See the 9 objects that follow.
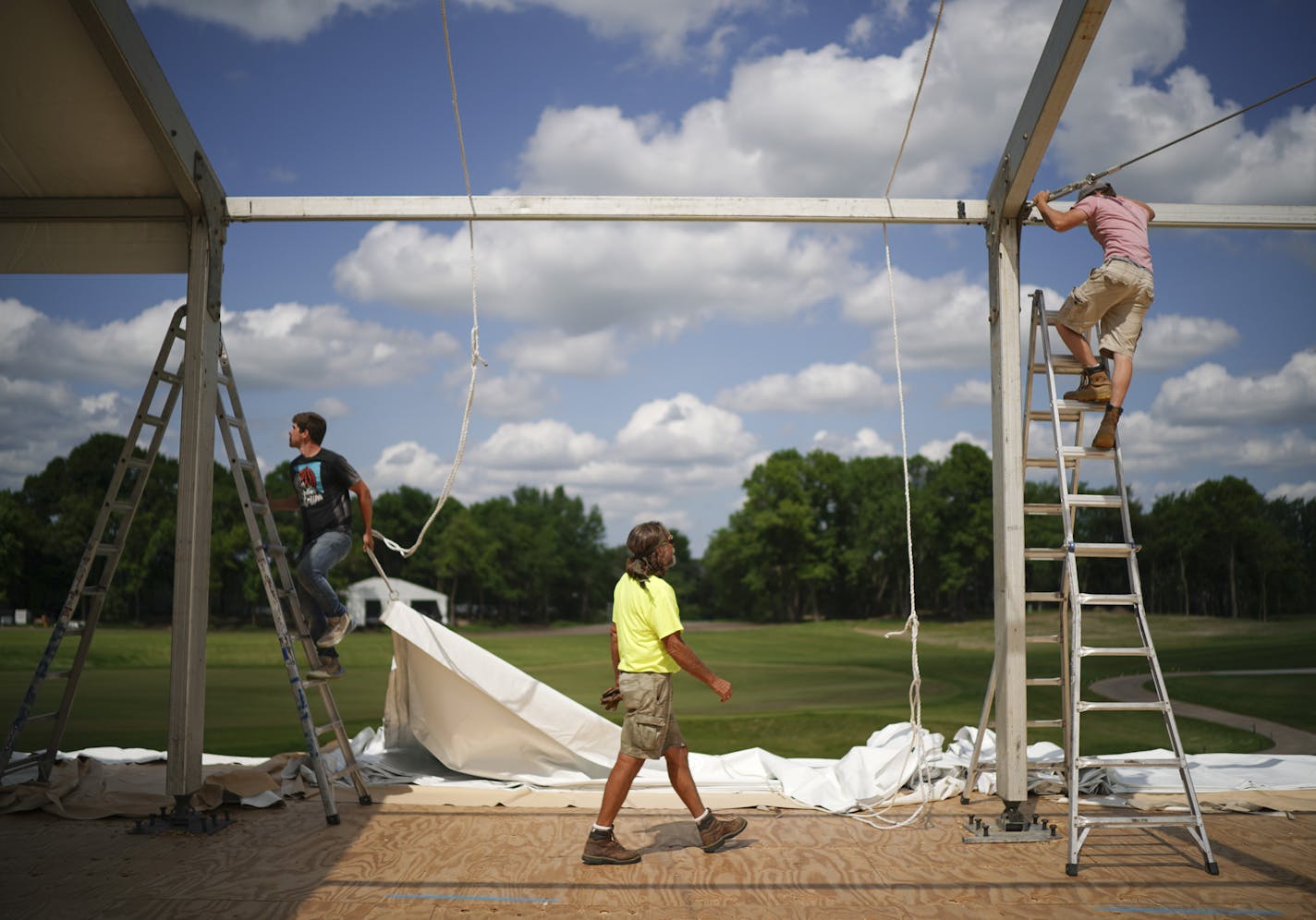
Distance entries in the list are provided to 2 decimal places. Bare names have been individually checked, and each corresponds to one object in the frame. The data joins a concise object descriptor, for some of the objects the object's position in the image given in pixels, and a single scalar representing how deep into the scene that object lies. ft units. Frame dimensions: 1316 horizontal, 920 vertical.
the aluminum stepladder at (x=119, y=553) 19.67
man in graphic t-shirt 20.27
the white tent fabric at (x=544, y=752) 22.21
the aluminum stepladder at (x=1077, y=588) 15.69
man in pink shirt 17.56
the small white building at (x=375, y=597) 148.46
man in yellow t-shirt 16.11
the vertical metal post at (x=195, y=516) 18.80
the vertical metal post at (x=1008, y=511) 18.83
